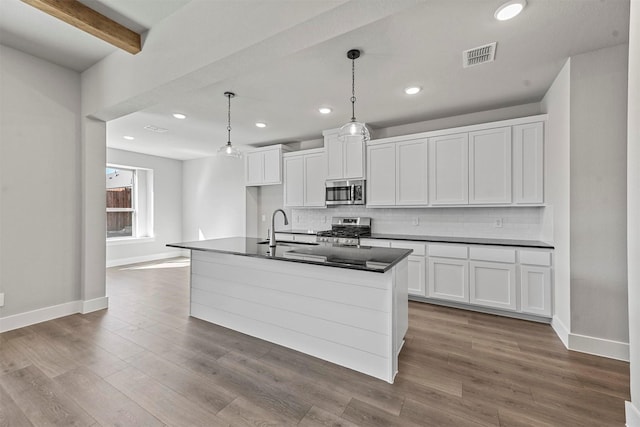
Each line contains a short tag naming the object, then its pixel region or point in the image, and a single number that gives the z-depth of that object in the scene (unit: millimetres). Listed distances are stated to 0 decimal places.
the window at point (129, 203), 6664
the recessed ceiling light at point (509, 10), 1877
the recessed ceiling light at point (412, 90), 3192
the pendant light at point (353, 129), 2426
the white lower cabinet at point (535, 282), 3061
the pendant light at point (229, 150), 3334
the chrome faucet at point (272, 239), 2859
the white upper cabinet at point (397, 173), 4055
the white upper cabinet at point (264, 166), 5414
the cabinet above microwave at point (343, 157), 4496
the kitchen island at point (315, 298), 2105
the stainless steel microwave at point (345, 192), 4547
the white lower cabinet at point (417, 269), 3766
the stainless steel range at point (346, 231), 4301
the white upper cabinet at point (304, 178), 4992
